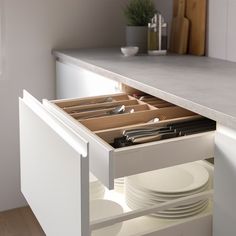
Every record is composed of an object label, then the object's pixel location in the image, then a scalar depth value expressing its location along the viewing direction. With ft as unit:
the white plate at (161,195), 4.12
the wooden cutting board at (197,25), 6.74
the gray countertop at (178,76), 3.79
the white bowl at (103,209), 4.46
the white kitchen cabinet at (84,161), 3.47
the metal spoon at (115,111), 4.91
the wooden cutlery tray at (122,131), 3.58
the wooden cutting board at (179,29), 7.01
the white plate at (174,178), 4.39
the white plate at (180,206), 4.12
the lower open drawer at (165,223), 3.70
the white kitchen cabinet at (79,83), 6.00
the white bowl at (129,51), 6.76
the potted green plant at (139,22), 7.12
